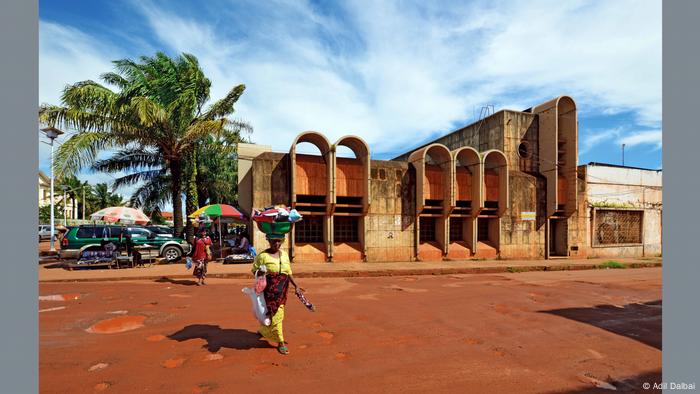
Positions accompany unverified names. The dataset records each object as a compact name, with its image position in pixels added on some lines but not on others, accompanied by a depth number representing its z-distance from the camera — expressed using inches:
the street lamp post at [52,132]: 587.8
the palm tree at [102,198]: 2148.7
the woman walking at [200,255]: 388.2
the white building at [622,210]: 834.8
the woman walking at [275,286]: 191.5
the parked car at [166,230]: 922.1
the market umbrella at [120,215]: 533.0
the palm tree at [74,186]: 1889.5
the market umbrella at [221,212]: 578.6
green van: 527.5
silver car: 1251.8
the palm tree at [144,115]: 536.7
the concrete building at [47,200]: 2118.6
